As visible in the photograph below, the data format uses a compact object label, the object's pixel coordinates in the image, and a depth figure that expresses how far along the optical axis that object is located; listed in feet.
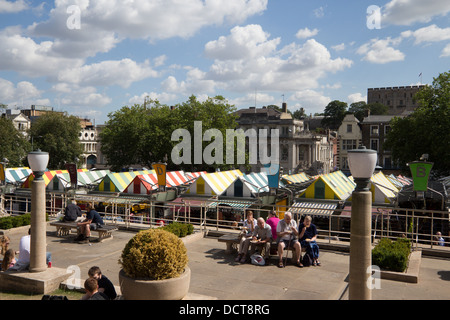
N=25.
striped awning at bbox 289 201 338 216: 67.82
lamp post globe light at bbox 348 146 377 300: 20.02
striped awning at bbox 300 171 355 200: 69.72
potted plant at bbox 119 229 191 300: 22.97
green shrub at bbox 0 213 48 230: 48.24
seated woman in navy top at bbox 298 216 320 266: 34.71
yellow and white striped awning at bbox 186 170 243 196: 79.97
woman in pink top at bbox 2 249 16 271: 29.66
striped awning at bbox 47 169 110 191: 88.74
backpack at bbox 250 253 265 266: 34.78
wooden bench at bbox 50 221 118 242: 43.27
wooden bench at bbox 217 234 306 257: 35.89
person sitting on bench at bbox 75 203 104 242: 43.11
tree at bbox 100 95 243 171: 165.89
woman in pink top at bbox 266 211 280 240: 36.42
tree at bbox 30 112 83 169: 191.52
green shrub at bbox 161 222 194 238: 41.52
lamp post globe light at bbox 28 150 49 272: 29.45
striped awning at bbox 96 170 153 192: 85.40
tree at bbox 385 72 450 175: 116.47
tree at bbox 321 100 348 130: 347.56
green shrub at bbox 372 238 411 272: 30.45
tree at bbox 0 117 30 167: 157.07
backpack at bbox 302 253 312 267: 34.60
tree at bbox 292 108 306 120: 435.94
